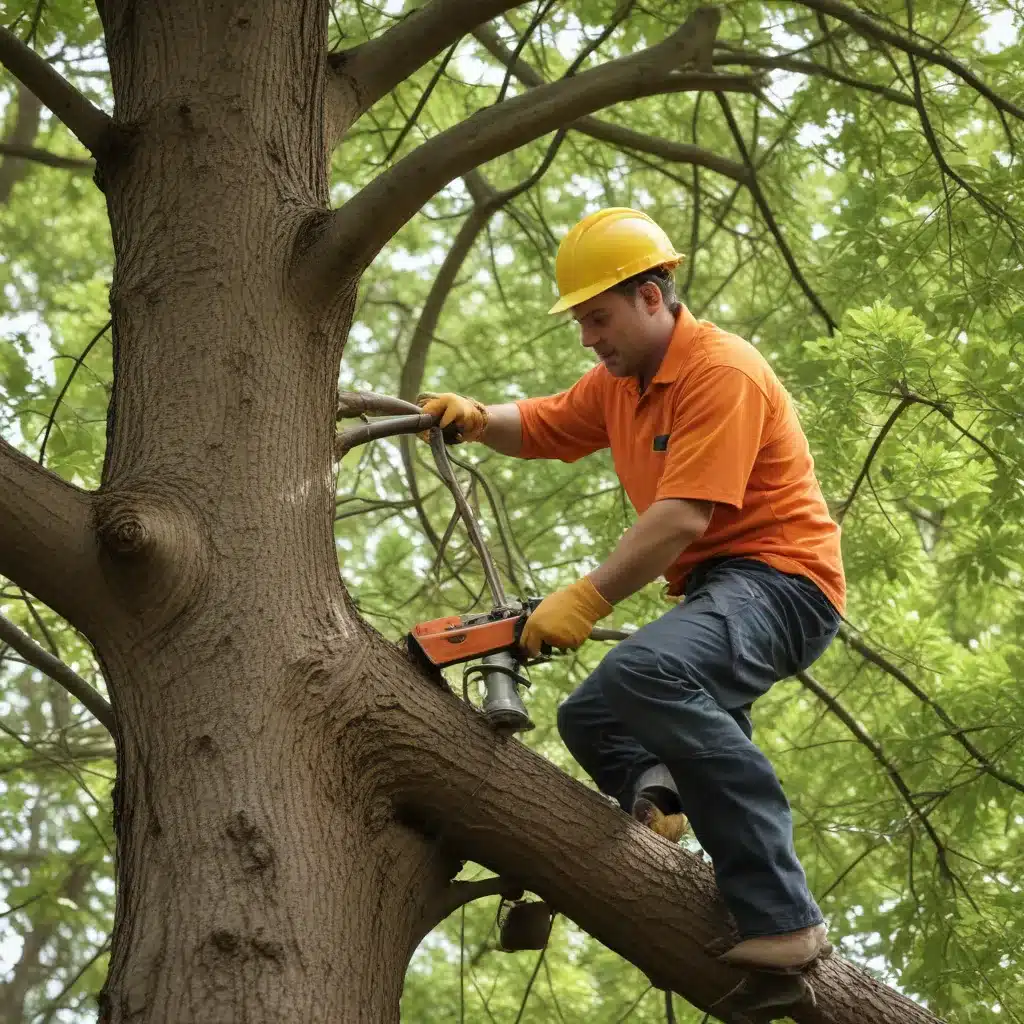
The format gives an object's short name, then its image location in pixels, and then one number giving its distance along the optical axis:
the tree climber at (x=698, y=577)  5.00
